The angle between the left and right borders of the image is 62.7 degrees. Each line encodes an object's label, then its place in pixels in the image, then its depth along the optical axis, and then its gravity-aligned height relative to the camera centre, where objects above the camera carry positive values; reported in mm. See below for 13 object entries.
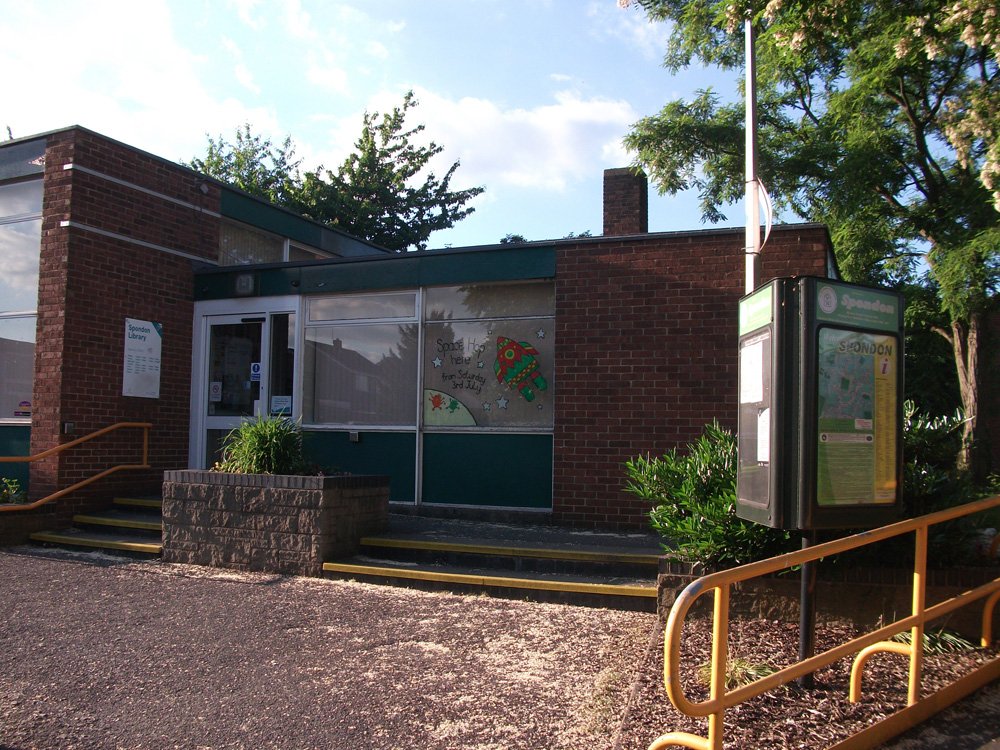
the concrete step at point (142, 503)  10180 -1125
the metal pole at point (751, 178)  7555 +2423
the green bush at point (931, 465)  5273 -252
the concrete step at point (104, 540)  8562 -1409
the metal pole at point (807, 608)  4383 -985
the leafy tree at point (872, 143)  9492 +5333
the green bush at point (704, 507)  5234 -555
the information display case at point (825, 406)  4234 +101
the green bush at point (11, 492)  9992 -1005
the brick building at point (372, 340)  8758 +933
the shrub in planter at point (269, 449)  8047 -342
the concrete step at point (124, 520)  9219 -1259
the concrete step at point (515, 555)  6852 -1202
